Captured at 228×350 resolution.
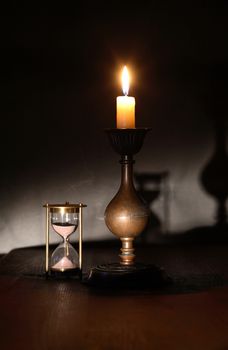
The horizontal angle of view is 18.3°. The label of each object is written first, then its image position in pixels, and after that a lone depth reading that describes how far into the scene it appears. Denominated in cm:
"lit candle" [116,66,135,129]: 132
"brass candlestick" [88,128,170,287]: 128
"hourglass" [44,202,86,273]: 139
